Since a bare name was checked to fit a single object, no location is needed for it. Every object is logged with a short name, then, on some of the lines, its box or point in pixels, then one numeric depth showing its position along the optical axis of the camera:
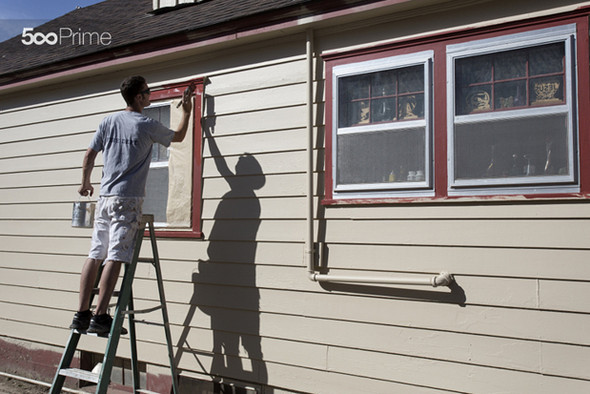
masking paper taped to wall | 4.73
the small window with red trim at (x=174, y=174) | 4.70
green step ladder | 3.66
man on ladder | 3.80
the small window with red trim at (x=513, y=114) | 3.20
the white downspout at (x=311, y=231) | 3.56
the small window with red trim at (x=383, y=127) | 3.67
